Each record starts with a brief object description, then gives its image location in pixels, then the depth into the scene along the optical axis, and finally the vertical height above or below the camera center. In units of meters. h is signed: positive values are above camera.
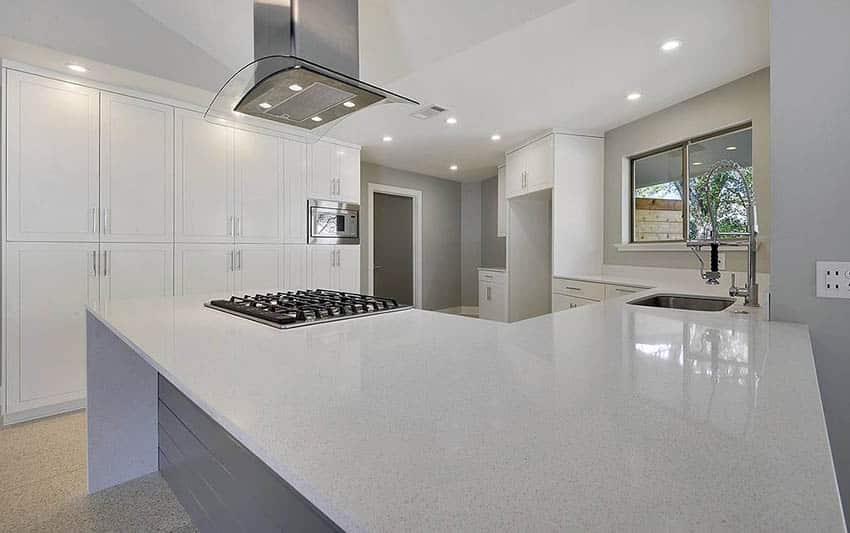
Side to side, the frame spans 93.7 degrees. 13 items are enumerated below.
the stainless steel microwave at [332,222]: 4.12 +0.45
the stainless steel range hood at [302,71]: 1.45 +0.69
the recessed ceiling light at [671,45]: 2.36 +1.31
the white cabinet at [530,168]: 4.01 +1.04
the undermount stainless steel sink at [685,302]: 2.13 -0.21
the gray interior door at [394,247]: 5.90 +0.26
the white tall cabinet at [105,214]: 2.56 +0.38
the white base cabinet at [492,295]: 4.97 -0.42
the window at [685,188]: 2.93 +0.64
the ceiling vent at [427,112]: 3.38 +1.33
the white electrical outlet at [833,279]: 1.23 -0.05
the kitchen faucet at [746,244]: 1.59 +0.08
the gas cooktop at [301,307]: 1.33 -0.17
